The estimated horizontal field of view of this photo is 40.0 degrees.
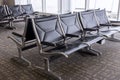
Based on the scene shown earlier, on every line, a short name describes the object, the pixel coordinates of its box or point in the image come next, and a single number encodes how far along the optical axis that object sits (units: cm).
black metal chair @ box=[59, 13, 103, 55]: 315
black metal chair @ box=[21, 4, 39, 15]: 701
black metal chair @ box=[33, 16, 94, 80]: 260
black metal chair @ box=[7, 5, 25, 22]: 659
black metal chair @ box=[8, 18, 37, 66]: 282
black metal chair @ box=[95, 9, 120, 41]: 398
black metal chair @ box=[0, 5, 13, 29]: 631
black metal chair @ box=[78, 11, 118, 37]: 359
